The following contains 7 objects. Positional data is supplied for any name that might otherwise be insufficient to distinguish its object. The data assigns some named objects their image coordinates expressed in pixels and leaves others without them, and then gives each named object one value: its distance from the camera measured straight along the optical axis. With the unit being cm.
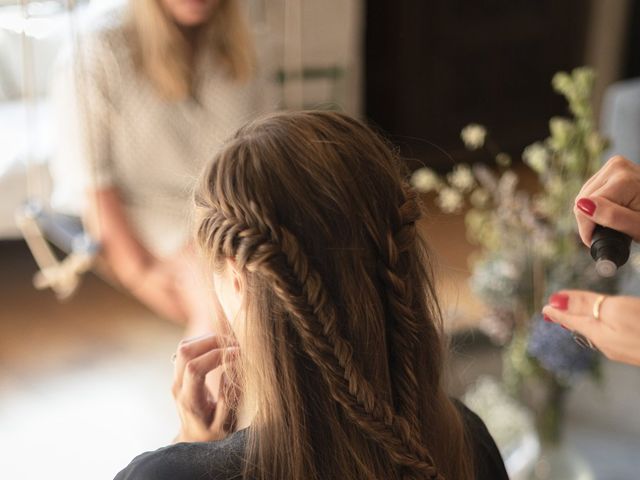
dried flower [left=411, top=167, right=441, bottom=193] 125
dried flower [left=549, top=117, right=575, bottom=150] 117
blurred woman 162
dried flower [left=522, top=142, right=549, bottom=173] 121
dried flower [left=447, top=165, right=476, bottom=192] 122
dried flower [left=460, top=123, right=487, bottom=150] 119
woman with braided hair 66
